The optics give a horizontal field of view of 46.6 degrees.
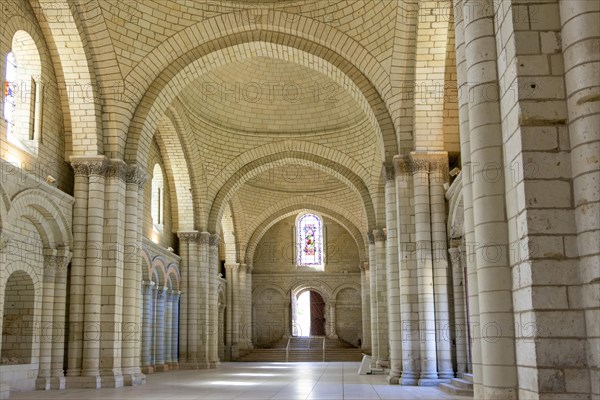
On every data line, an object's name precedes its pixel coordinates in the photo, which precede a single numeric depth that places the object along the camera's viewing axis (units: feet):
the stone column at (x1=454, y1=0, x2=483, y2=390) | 29.17
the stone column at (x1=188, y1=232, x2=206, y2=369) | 90.38
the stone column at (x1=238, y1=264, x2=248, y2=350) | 126.82
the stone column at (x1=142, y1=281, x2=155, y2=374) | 79.41
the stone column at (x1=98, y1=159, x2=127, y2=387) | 56.13
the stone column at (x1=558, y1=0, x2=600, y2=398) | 22.22
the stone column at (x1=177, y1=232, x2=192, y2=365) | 90.22
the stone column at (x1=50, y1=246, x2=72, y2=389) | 54.13
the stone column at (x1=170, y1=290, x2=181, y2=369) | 88.99
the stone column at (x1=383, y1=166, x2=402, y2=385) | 60.75
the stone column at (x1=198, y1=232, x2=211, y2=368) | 91.45
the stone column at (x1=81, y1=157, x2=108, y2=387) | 55.47
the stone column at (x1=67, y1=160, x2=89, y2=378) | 55.62
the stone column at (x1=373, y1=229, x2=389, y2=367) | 81.76
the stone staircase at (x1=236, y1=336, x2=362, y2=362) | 120.47
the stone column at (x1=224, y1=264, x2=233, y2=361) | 121.19
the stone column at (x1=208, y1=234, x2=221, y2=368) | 93.93
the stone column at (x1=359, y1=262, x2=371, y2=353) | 120.47
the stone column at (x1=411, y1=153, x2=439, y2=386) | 55.26
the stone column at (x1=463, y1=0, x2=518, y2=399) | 25.34
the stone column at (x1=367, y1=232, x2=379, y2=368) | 90.33
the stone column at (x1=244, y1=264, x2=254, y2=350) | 128.77
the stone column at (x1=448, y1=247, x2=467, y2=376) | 55.16
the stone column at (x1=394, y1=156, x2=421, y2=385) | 56.39
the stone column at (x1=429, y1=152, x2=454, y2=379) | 55.42
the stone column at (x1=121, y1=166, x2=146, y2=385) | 58.65
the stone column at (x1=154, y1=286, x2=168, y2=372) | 84.58
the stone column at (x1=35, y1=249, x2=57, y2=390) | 53.21
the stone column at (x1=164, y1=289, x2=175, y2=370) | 87.45
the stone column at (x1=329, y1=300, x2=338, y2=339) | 135.13
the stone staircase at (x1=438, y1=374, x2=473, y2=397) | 45.37
